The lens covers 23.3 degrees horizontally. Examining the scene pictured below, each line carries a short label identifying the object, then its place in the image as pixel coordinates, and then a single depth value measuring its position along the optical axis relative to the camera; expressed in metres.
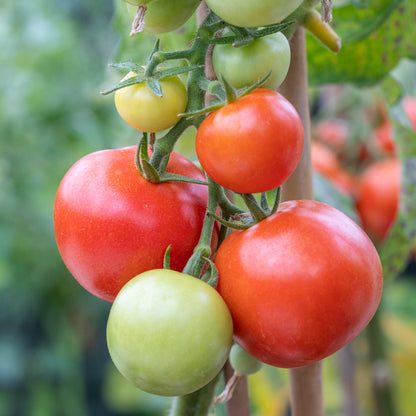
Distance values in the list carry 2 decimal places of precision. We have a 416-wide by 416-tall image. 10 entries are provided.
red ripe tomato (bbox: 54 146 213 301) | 0.46
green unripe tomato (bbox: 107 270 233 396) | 0.42
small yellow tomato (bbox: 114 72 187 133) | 0.44
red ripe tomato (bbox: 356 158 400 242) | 1.06
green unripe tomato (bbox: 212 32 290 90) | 0.43
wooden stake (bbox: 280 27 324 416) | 0.52
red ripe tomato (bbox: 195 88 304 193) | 0.42
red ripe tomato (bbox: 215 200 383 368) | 0.43
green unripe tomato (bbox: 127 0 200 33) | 0.45
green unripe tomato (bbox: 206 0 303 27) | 0.41
